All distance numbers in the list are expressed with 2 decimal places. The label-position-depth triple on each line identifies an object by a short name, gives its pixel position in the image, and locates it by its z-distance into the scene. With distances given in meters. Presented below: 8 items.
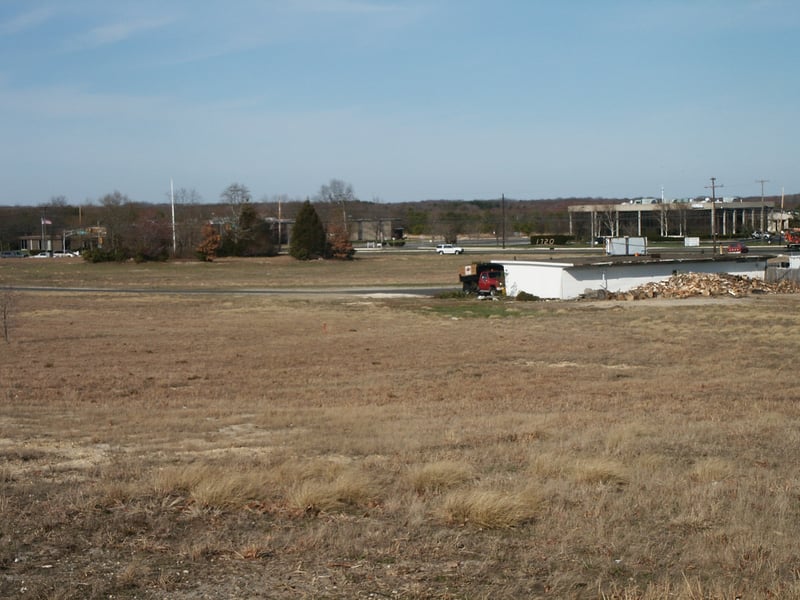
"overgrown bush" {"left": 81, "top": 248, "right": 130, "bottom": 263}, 96.94
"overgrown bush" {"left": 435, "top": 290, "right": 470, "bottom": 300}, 54.31
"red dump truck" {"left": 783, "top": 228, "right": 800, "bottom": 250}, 99.80
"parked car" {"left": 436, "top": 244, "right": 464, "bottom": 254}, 107.69
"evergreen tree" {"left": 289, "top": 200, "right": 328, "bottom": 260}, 100.64
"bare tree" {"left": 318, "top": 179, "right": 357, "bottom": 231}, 169.75
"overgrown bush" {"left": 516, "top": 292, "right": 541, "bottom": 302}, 52.29
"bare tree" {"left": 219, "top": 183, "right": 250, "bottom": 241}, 114.74
